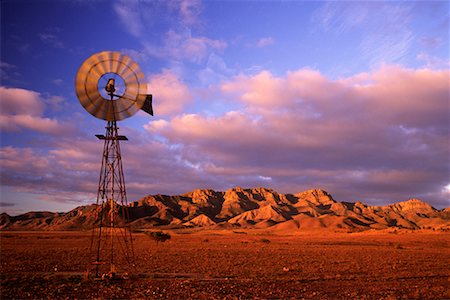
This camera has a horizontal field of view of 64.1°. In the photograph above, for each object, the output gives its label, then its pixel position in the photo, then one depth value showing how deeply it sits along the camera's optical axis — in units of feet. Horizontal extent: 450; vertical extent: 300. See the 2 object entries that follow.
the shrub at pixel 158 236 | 186.17
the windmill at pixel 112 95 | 63.31
